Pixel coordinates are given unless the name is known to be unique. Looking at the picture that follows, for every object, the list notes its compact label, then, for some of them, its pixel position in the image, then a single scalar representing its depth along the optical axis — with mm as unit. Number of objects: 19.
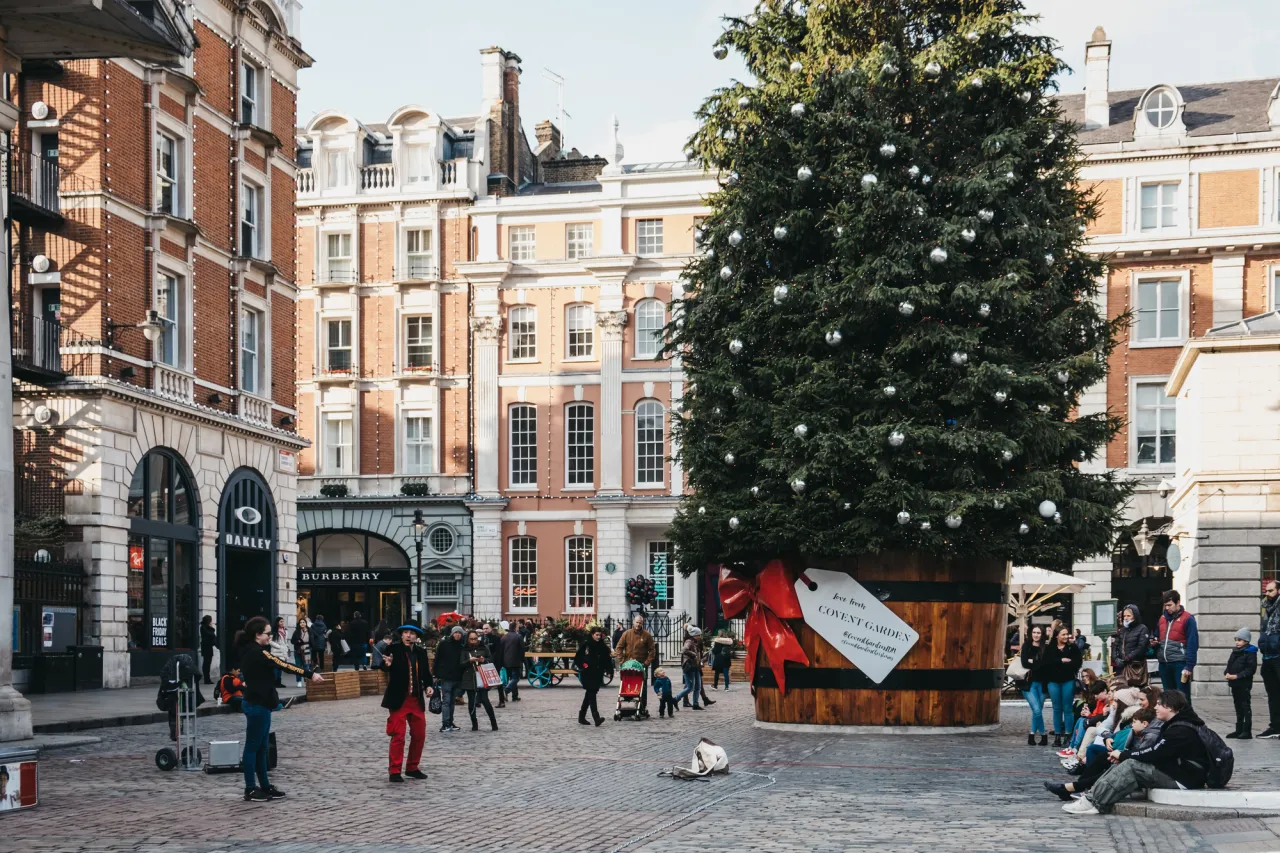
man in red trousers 16016
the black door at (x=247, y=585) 37875
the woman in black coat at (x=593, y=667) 24438
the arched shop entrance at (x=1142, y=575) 44812
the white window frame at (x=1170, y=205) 46156
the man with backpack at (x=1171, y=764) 13328
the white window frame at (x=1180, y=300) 46125
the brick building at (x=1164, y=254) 45625
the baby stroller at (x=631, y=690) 25953
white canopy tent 30547
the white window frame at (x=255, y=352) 37875
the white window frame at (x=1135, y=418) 46156
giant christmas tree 20859
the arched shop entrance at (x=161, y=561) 32406
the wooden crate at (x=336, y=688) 31188
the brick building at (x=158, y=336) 30812
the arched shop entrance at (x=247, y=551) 36531
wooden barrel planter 21031
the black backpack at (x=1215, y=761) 13500
